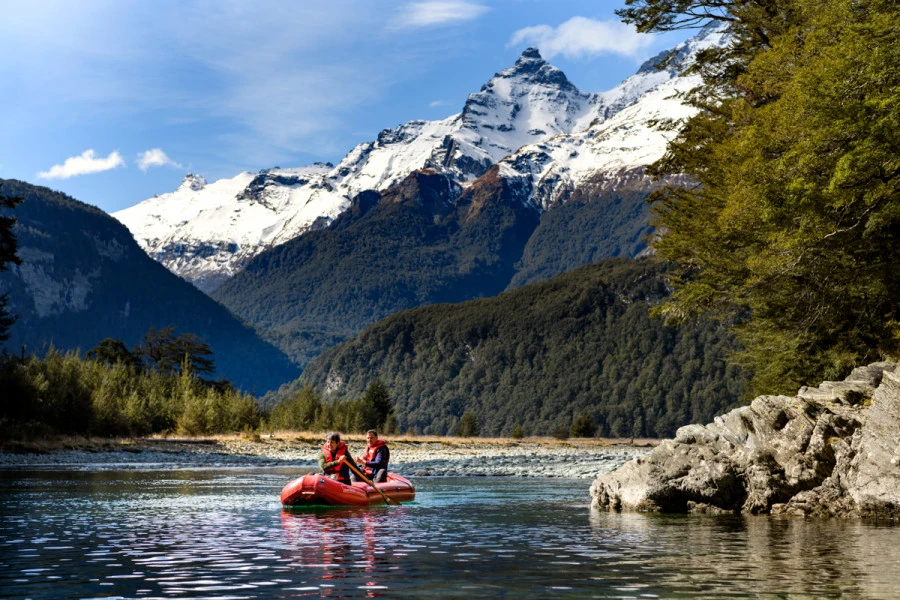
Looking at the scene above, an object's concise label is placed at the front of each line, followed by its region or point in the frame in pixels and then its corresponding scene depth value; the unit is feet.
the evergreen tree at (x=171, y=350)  395.55
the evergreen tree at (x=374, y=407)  331.14
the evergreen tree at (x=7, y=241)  162.71
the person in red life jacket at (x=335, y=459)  90.74
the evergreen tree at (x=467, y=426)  399.01
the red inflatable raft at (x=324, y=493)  82.48
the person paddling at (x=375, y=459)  98.49
